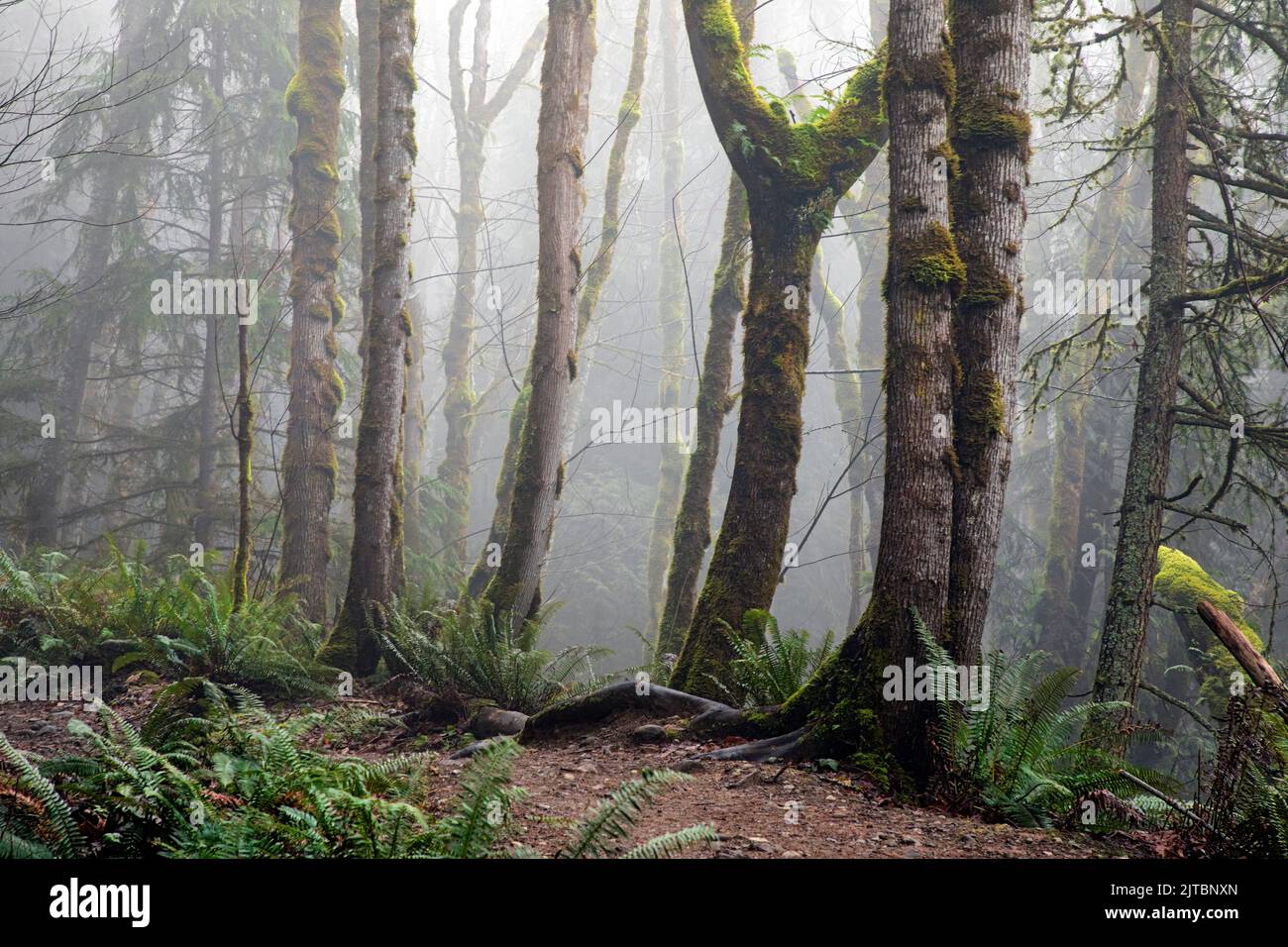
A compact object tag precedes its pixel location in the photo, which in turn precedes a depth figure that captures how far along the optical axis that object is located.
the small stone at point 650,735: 5.59
